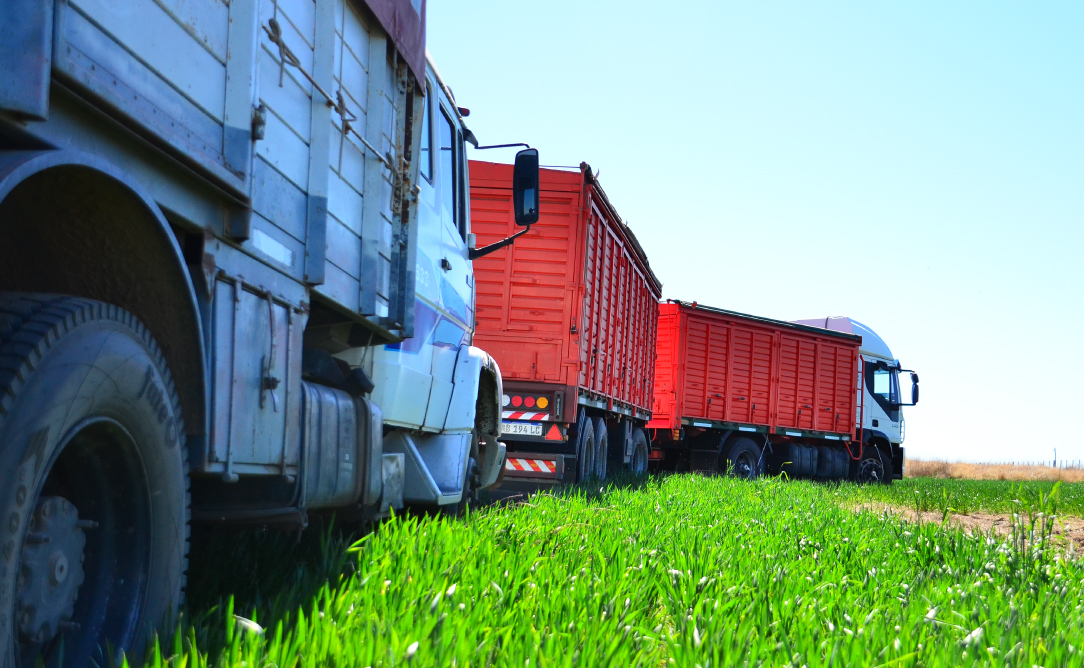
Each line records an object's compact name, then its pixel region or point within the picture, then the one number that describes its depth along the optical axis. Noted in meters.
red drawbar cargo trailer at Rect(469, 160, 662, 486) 10.45
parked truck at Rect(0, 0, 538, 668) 1.96
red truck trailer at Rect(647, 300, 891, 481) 18.92
